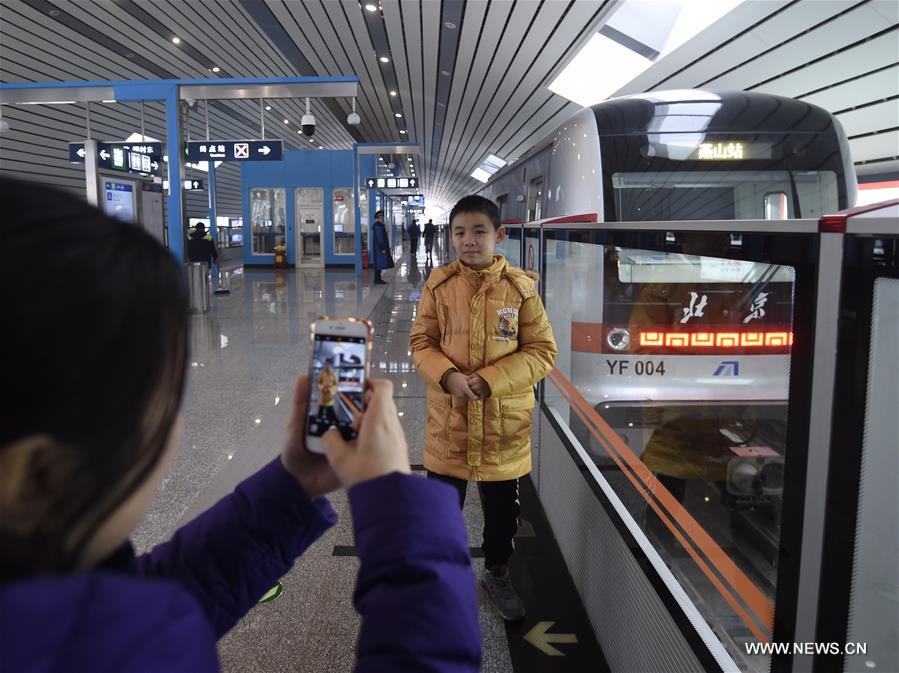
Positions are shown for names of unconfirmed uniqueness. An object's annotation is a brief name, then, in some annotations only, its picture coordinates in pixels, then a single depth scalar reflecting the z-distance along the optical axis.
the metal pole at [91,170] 9.23
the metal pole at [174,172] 10.16
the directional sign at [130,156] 9.79
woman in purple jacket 0.45
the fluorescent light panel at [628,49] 10.17
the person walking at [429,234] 24.75
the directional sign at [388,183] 20.50
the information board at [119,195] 9.57
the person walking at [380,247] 15.85
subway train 1.86
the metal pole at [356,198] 18.41
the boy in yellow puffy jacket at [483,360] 2.38
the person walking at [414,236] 24.62
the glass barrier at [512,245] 5.01
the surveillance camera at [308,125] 11.60
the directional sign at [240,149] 12.71
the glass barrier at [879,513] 0.92
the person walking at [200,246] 13.04
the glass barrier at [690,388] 1.47
